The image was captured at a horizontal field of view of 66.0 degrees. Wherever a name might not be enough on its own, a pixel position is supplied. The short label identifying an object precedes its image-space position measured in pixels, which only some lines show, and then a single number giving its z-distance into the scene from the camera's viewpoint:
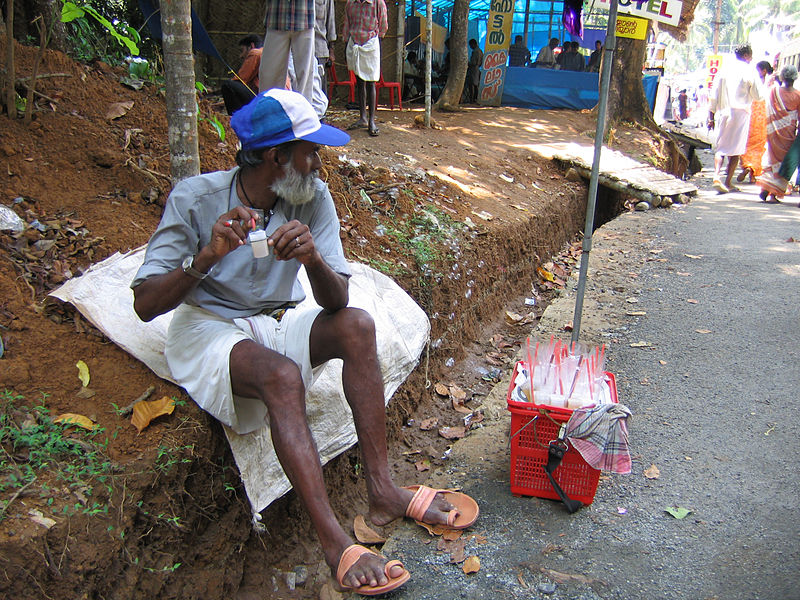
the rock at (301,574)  2.92
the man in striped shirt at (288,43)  5.08
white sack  2.78
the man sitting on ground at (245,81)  5.77
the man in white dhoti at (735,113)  10.05
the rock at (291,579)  2.88
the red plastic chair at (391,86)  10.82
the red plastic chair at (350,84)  10.89
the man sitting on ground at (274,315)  2.29
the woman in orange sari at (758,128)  10.09
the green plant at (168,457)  2.48
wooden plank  8.48
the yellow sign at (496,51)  13.80
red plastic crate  2.61
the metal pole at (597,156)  3.50
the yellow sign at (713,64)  26.78
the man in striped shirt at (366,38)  7.49
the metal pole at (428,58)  8.48
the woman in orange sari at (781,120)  9.39
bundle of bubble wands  2.73
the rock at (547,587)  2.28
